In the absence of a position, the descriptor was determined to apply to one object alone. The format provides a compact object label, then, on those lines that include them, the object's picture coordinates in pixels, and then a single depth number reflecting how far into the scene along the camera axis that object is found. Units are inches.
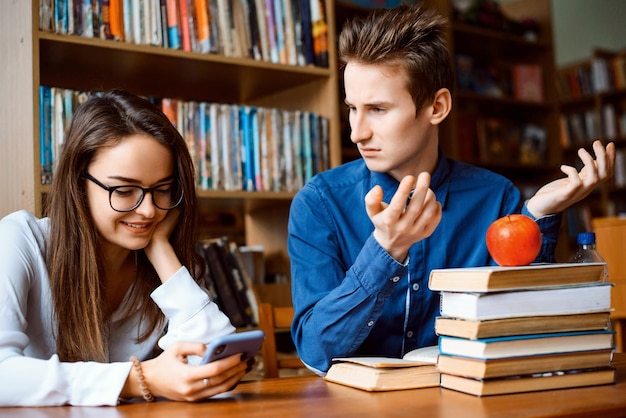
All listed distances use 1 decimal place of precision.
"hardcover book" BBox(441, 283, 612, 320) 41.3
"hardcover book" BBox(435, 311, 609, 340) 41.2
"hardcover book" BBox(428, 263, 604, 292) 41.0
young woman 53.9
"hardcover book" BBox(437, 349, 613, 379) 41.1
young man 51.7
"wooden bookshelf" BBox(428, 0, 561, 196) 169.2
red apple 44.3
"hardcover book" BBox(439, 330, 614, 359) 41.1
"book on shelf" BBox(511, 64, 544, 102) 178.2
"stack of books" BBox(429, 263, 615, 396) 41.1
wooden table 37.0
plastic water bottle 51.8
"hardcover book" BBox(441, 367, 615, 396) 41.2
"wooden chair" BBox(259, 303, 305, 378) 72.8
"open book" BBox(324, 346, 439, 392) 43.7
